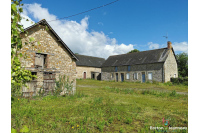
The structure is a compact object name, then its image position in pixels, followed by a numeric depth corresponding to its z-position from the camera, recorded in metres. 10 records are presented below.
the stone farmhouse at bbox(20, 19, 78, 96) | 10.77
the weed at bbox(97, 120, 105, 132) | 4.89
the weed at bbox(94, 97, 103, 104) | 9.14
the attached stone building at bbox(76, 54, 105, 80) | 37.00
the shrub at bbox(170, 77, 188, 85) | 22.85
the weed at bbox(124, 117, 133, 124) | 5.58
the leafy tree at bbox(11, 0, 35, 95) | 1.91
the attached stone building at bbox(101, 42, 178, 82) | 26.23
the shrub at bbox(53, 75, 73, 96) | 11.44
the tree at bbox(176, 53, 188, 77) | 33.97
